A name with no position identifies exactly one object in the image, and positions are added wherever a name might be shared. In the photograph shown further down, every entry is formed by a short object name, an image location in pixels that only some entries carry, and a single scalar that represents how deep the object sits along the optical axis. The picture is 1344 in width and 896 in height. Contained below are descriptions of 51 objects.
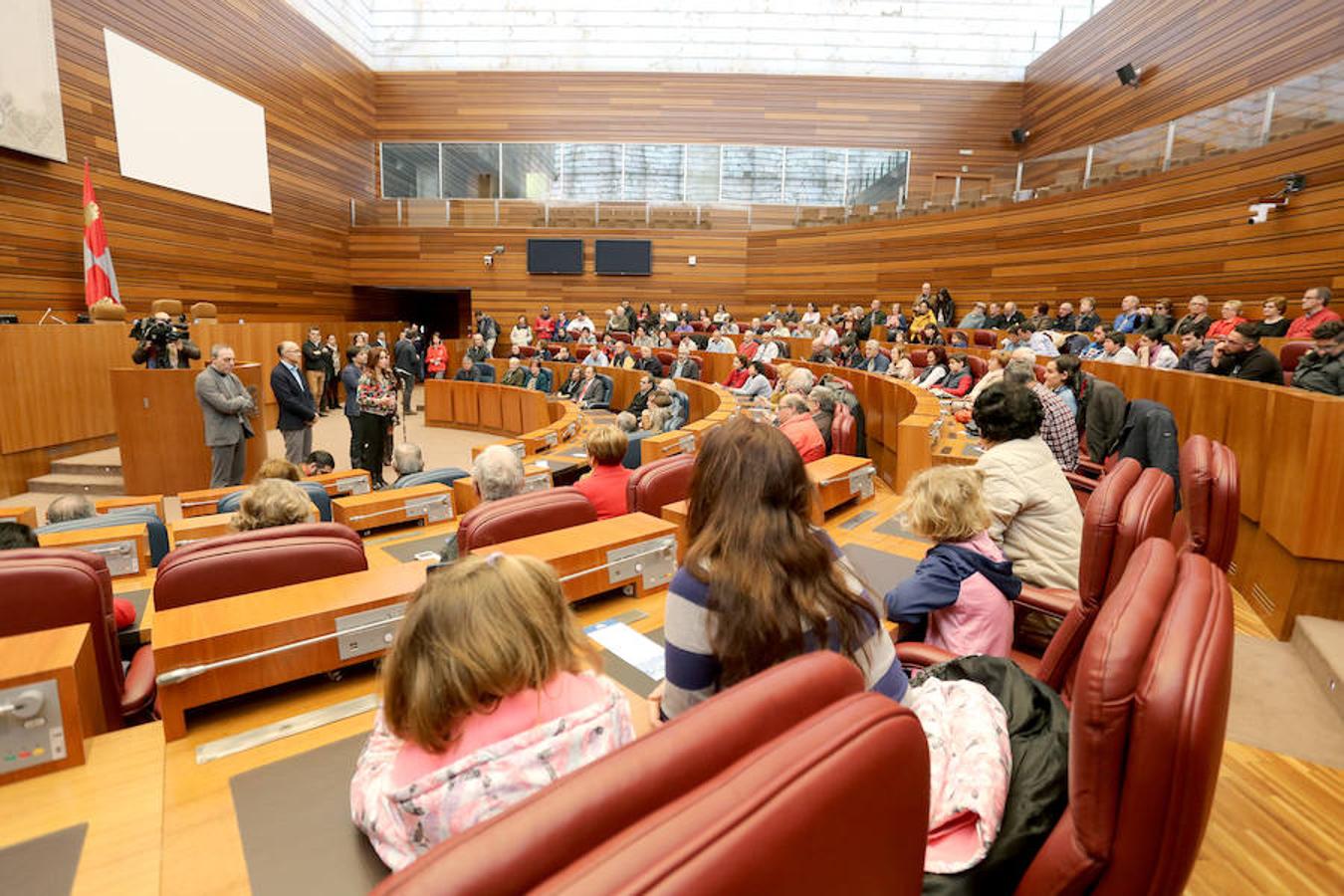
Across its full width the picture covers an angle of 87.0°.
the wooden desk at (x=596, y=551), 1.86
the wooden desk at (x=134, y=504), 3.42
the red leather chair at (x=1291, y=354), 5.08
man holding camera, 6.90
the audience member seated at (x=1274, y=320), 5.90
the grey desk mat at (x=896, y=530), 2.66
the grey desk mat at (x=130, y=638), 2.09
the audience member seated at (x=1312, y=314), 5.30
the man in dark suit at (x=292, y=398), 6.61
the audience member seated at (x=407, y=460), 4.91
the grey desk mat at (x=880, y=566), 2.20
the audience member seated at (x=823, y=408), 4.89
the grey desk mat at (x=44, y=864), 0.97
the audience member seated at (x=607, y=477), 3.06
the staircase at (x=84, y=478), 6.75
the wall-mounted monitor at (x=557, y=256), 15.86
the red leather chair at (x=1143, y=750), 0.76
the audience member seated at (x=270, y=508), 2.45
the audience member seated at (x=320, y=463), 4.88
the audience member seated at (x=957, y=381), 7.12
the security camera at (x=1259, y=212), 7.05
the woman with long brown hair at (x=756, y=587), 1.18
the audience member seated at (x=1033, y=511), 2.23
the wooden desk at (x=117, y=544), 2.55
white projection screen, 9.48
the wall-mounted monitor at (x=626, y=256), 15.85
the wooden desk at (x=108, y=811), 1.00
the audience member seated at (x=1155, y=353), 6.27
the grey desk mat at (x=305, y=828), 1.01
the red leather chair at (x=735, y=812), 0.52
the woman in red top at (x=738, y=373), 9.85
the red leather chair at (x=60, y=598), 1.59
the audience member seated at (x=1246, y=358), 4.23
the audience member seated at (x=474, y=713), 0.93
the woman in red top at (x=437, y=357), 13.55
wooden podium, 6.46
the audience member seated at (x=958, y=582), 1.84
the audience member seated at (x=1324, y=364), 3.78
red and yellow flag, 8.65
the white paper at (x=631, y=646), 1.64
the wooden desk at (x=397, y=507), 3.11
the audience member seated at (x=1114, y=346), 6.62
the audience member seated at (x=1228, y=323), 6.23
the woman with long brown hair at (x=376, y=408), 6.60
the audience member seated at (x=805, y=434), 4.07
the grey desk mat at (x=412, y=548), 2.50
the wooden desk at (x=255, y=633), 1.30
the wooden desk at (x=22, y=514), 2.92
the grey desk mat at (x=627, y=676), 1.55
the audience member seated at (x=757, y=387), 8.21
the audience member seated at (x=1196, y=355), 5.42
